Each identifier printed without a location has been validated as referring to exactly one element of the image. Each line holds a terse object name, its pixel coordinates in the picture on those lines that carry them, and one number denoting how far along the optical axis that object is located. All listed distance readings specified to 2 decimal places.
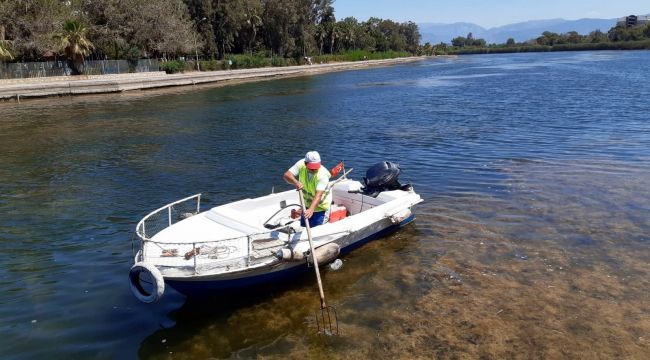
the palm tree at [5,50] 44.88
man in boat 9.48
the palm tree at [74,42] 50.88
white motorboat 8.21
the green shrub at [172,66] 65.50
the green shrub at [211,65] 72.38
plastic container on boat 11.40
